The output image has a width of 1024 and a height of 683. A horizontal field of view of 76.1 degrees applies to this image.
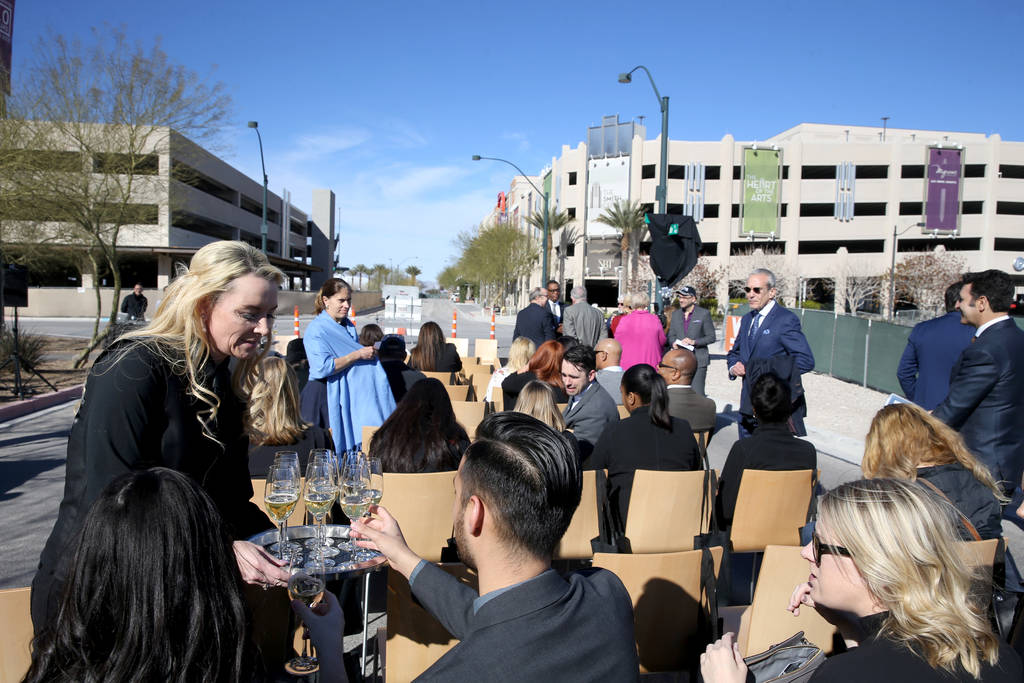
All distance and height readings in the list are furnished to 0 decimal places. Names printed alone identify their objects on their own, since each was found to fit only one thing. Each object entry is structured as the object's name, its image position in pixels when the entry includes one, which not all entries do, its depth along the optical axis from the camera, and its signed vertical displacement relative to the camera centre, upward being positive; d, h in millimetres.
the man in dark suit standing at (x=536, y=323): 10109 -339
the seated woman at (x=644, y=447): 4062 -896
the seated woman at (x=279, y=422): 3867 -766
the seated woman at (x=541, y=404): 4023 -636
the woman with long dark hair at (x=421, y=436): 3514 -755
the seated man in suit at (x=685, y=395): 5816 -801
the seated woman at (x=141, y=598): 1321 -628
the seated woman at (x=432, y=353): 7449 -634
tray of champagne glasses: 2209 -921
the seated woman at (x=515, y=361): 6980 -658
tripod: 10398 -1416
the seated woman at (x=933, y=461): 2863 -676
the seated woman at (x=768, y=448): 4074 -879
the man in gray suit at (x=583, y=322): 10266 -321
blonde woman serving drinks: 1688 -307
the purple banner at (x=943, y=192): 52188 +9607
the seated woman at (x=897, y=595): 1482 -687
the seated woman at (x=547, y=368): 5648 -583
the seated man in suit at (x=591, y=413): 4879 -830
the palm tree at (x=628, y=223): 51531 +6328
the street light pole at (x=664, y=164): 12672 +2743
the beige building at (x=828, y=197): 52625 +9164
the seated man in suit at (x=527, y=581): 1329 -627
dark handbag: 1749 -970
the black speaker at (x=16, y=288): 10328 -24
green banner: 53438 +9302
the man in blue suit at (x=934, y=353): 5078 -332
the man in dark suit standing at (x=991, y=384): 4270 -465
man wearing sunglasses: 5770 -346
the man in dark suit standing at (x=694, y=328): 9453 -332
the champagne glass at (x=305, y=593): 1713 -800
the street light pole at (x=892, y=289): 42562 +1445
